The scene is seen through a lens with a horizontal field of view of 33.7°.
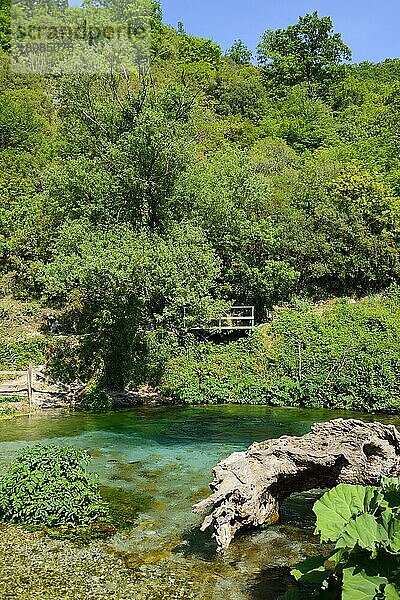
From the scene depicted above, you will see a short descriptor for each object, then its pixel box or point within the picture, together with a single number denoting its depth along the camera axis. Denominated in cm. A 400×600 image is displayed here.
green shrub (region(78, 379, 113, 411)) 1958
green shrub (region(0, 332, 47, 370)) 2245
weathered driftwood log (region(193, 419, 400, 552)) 812
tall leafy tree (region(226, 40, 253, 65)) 6986
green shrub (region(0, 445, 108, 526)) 907
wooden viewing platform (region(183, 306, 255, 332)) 2329
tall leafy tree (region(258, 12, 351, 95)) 5984
